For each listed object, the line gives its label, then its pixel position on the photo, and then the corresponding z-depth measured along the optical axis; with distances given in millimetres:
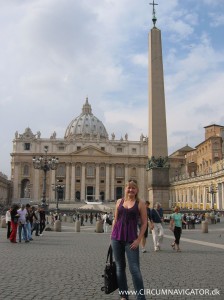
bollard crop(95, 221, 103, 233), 14786
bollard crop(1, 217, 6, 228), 16890
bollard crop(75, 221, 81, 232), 15149
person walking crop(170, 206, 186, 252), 7592
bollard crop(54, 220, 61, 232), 15015
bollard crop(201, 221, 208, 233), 14342
